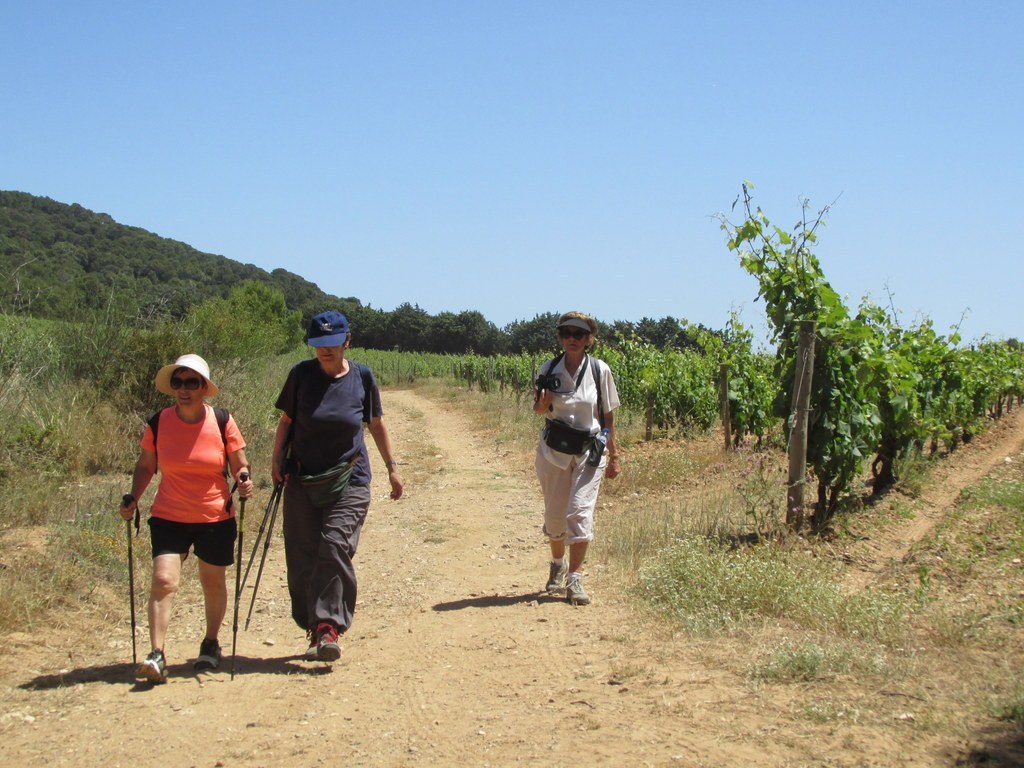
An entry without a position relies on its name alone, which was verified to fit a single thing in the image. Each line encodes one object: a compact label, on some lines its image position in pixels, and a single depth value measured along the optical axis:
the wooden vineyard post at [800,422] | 8.32
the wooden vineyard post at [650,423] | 17.24
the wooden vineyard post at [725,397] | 14.91
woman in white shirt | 6.42
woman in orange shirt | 5.08
